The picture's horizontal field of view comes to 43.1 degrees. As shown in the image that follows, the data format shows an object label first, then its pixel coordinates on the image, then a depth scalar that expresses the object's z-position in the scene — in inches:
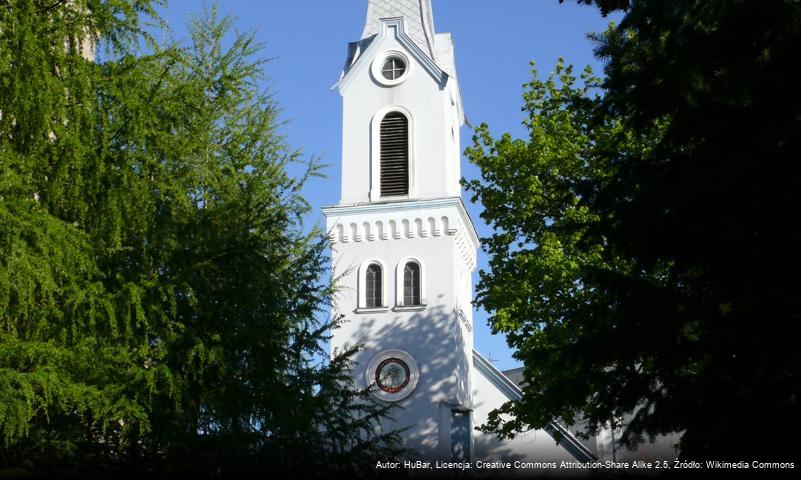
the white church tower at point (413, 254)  1103.0
